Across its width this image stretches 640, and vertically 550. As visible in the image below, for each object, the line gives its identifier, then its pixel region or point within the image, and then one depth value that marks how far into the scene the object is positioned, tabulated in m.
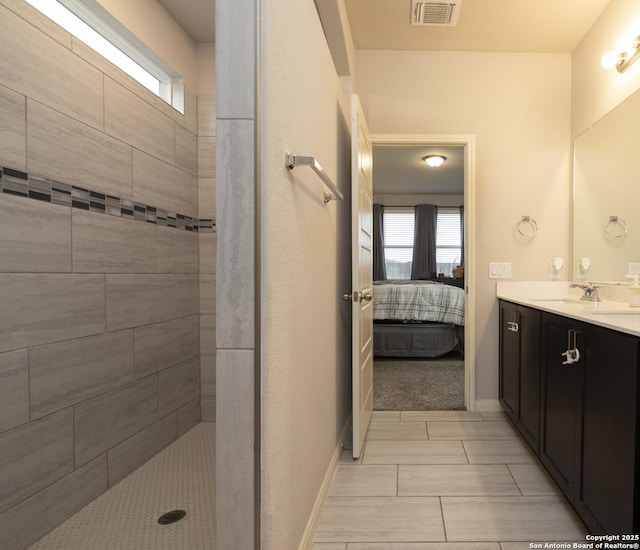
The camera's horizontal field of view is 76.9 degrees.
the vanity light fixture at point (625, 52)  2.12
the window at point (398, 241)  8.16
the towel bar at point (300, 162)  1.20
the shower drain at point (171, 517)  1.66
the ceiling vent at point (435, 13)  2.40
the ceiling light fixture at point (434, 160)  5.43
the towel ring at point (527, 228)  2.95
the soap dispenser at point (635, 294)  1.99
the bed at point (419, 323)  4.58
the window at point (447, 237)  8.09
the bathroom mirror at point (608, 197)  2.19
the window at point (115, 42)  1.88
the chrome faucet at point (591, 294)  2.41
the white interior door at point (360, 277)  2.12
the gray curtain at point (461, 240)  7.87
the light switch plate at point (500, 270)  2.96
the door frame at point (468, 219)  2.88
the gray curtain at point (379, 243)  8.07
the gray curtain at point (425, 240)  8.03
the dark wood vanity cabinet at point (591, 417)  1.18
